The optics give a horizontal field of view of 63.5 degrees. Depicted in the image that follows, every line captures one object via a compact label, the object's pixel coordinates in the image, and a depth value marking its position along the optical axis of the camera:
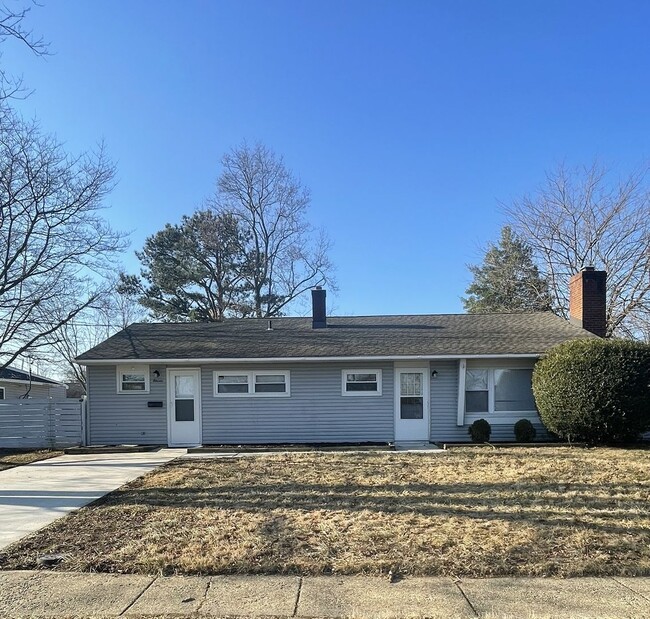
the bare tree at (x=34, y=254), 14.83
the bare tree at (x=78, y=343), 32.34
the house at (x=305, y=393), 13.45
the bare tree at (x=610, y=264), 22.70
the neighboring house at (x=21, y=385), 24.59
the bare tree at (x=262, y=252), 31.78
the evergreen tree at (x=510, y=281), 27.59
